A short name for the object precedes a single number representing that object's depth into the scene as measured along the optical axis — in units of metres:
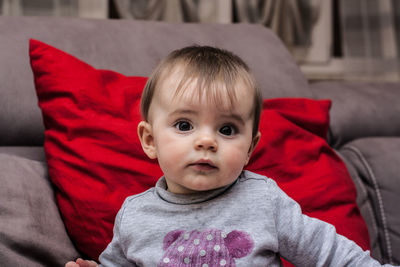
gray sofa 1.01
